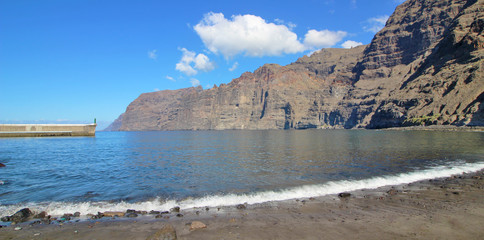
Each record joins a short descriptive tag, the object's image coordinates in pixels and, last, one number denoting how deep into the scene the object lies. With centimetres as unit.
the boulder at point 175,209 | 1302
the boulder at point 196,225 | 1001
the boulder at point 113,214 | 1231
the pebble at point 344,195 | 1483
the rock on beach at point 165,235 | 855
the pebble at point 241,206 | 1309
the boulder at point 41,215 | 1225
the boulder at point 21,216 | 1165
